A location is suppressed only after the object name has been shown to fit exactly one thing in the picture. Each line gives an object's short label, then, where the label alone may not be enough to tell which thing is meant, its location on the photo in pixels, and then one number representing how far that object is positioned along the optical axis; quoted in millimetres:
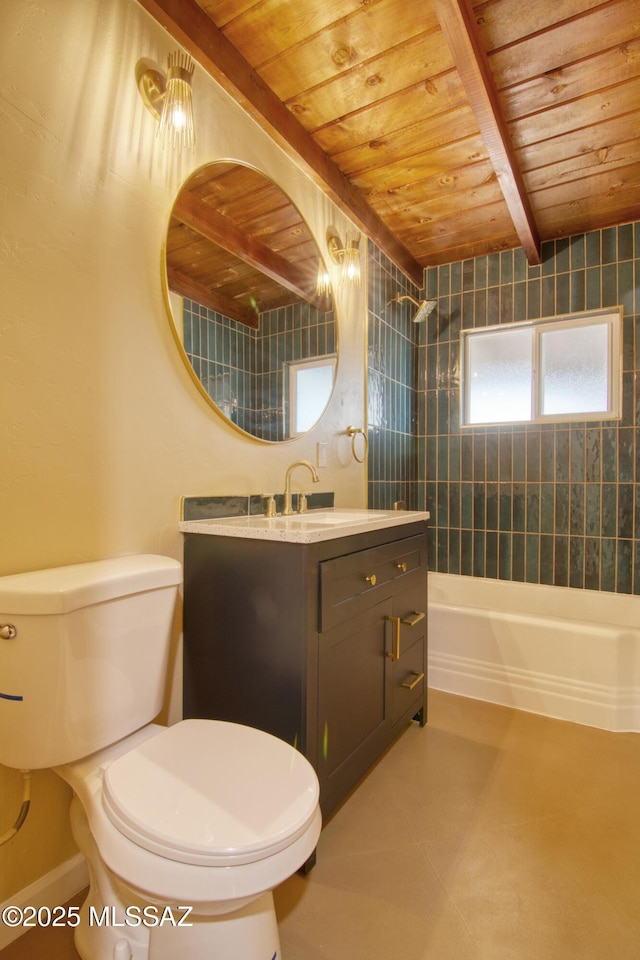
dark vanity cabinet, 1208
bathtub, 1958
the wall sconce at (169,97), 1291
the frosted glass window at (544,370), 2668
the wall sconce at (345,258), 2178
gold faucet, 1790
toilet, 756
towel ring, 2314
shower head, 2783
